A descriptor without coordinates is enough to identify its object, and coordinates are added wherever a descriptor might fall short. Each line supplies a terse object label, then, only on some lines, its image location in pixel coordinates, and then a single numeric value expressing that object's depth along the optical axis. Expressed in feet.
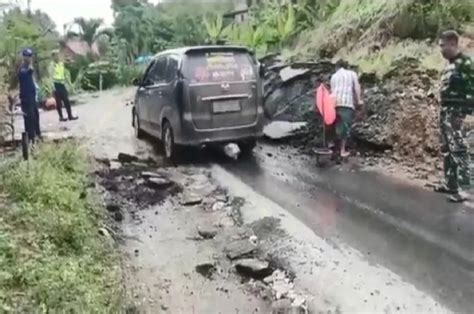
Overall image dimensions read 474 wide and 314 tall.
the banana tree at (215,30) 78.12
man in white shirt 34.78
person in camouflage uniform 25.90
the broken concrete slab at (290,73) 45.45
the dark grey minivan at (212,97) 35.35
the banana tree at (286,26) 64.28
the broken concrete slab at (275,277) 19.41
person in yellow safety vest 56.39
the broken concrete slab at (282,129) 41.45
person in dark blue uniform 38.14
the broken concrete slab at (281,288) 18.26
